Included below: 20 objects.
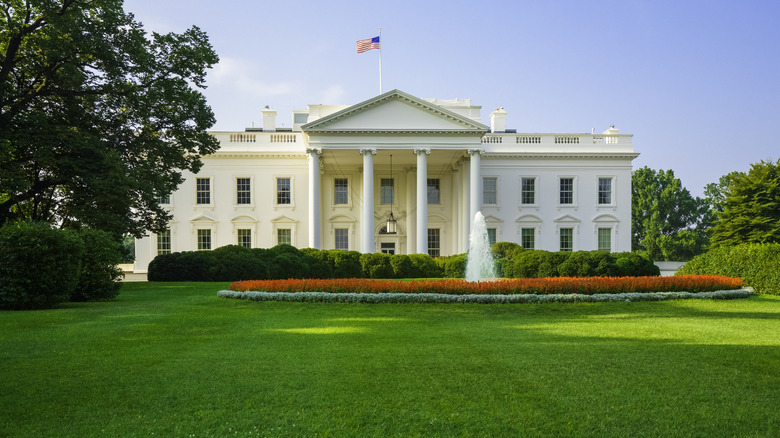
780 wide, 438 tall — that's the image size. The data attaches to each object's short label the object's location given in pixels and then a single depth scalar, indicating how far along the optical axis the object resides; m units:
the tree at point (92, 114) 20.16
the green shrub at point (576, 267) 25.81
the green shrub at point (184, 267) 27.36
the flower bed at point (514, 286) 16.48
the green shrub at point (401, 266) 29.70
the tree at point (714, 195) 66.25
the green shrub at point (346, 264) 28.64
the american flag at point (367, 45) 33.91
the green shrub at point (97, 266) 15.77
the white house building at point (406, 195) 39.22
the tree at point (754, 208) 40.06
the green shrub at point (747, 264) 19.33
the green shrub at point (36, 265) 13.38
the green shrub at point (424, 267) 30.19
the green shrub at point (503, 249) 29.52
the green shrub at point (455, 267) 30.00
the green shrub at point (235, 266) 26.60
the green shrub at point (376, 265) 29.36
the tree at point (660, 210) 63.31
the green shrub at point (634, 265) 26.58
